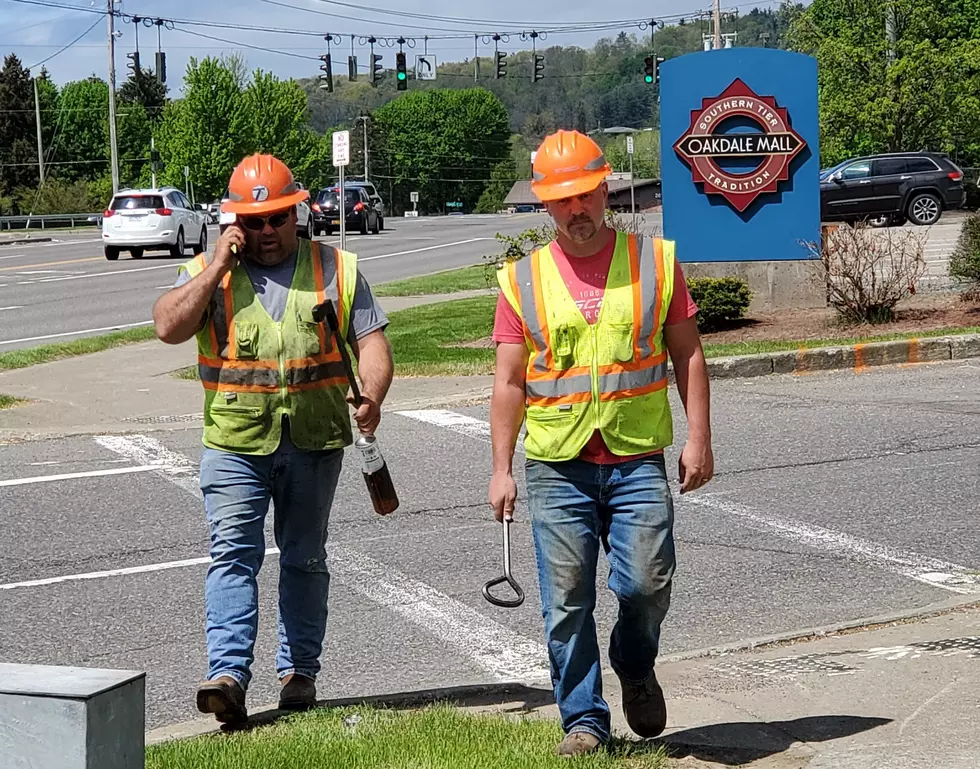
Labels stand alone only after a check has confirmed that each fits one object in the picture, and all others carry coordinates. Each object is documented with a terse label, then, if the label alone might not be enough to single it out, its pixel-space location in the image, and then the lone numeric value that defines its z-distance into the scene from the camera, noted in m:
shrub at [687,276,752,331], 15.91
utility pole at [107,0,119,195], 63.41
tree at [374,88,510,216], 177.50
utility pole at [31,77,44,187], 98.36
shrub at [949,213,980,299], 16.11
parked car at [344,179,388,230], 53.55
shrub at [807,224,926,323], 15.19
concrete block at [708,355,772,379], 13.35
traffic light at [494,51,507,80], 54.88
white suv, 36.34
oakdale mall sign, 17.44
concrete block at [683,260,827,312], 17.23
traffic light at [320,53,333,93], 52.81
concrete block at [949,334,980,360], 13.92
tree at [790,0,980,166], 42.12
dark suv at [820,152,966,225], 34.09
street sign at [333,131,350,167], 23.27
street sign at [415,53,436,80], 56.81
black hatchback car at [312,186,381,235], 47.54
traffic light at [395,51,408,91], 49.38
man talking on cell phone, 4.91
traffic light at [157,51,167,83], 57.47
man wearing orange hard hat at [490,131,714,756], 4.45
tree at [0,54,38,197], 111.56
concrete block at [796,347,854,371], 13.55
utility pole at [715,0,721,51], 50.41
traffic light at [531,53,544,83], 55.00
